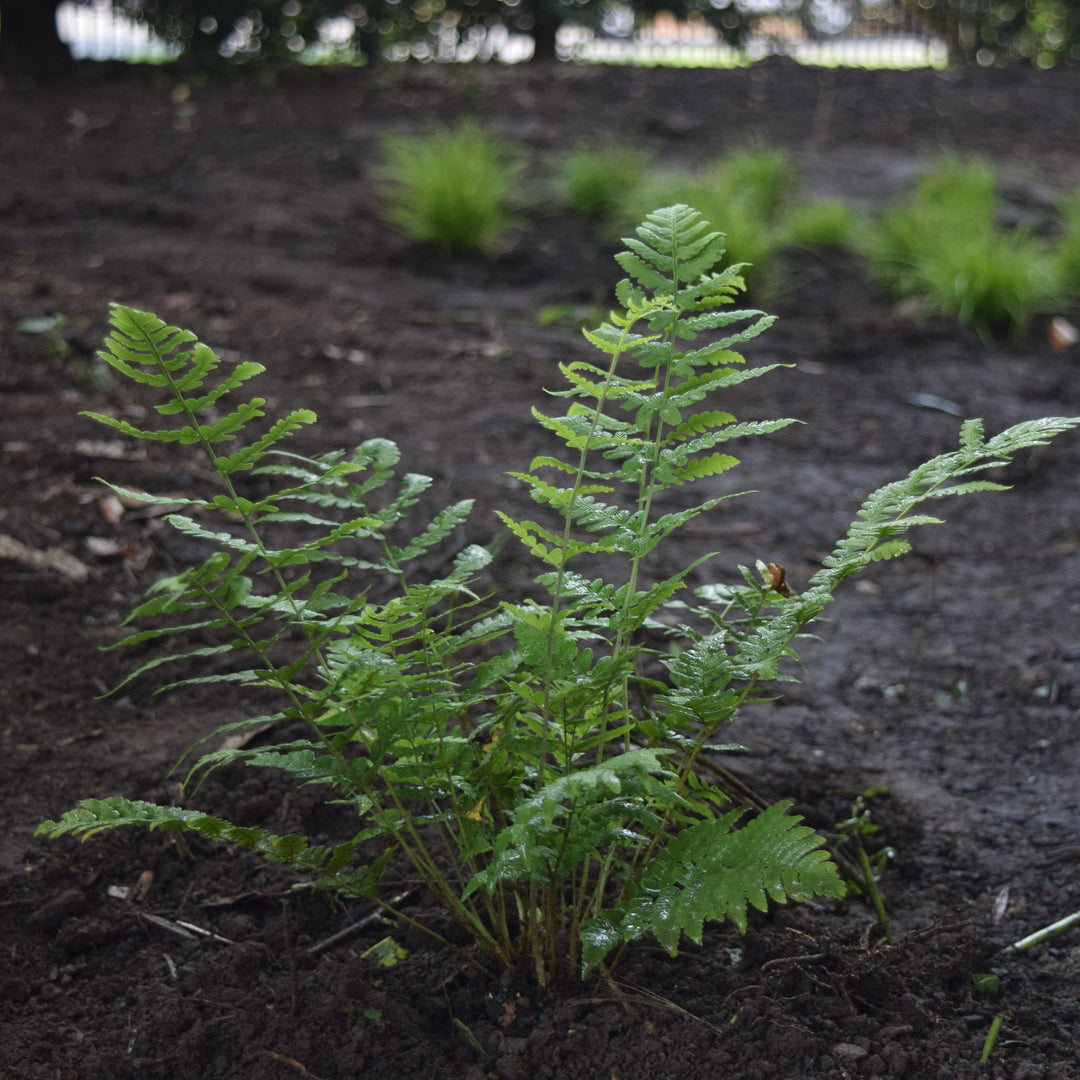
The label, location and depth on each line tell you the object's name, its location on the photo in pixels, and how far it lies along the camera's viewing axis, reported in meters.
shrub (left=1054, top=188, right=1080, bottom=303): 5.45
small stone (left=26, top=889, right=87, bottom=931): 1.76
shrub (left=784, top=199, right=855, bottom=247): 5.95
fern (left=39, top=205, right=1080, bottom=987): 1.29
